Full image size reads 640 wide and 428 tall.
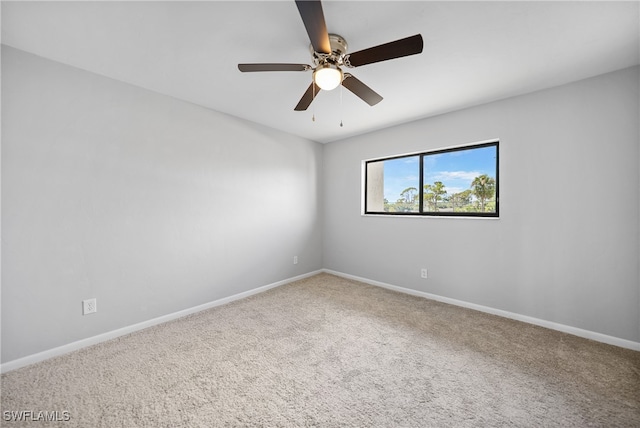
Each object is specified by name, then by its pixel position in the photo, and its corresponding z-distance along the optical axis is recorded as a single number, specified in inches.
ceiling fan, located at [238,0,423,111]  48.2
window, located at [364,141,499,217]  113.9
